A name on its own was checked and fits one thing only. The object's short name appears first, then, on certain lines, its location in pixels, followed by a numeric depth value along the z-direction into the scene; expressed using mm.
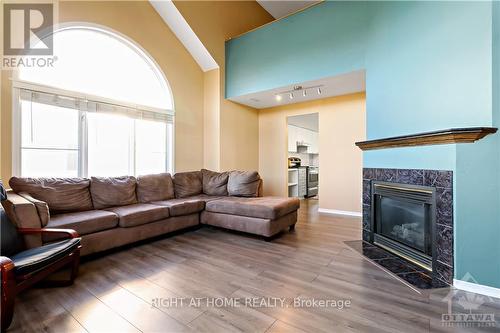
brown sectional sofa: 2388
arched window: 2850
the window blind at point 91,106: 2797
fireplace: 2027
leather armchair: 1422
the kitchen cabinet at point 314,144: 7646
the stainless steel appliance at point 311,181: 7125
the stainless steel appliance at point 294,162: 6454
